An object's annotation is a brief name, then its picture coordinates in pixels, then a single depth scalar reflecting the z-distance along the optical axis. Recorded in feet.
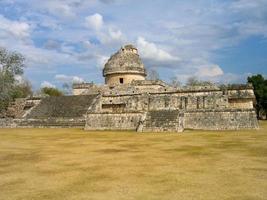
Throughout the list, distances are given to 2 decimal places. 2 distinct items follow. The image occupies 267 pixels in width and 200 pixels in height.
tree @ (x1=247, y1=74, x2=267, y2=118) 148.87
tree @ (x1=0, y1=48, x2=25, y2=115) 126.82
